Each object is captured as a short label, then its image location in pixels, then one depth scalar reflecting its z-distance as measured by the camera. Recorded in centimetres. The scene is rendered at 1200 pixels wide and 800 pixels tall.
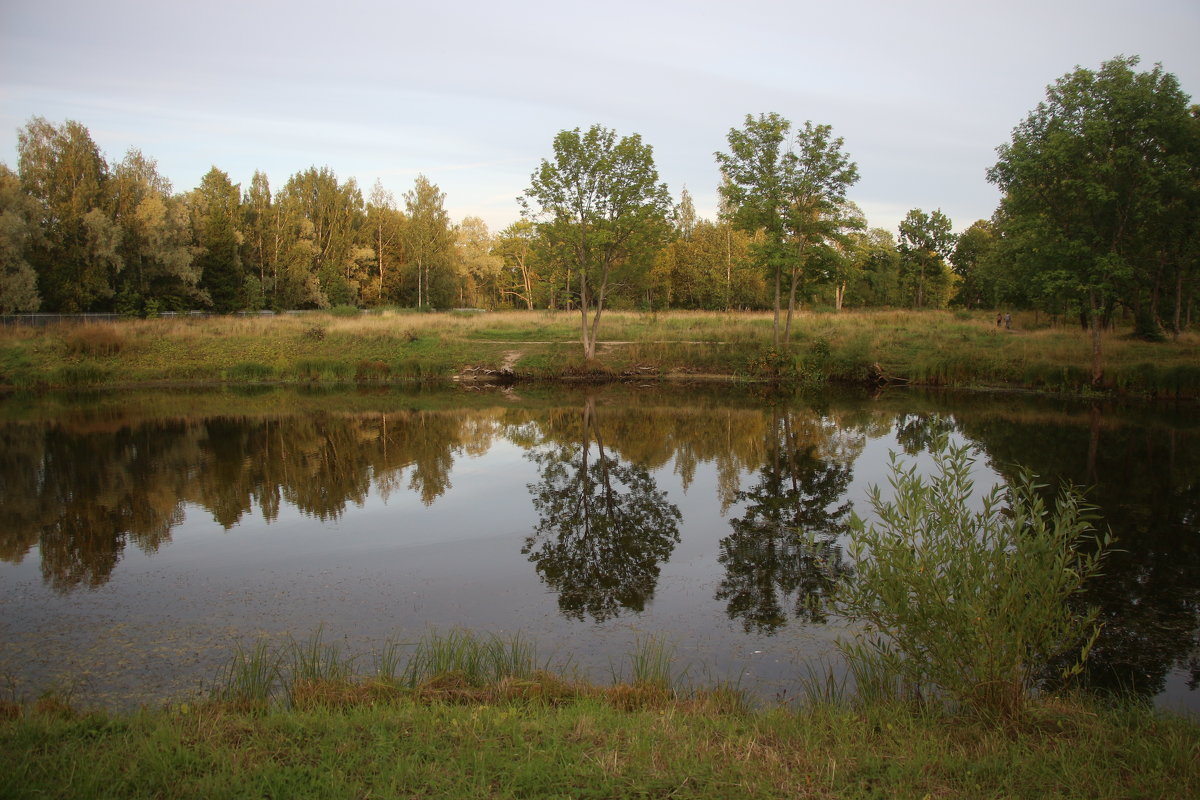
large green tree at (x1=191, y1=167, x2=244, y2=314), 5597
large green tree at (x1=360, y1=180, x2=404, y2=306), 7088
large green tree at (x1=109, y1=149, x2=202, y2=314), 4784
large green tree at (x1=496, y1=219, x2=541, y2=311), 8056
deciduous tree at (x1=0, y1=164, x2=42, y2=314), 3947
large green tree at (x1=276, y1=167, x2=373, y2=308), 6300
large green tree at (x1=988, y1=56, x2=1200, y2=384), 2409
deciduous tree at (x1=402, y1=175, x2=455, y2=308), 7044
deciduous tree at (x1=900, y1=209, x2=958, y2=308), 6291
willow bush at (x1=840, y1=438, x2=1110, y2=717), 525
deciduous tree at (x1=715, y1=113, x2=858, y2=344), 3111
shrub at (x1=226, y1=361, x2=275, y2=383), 3597
